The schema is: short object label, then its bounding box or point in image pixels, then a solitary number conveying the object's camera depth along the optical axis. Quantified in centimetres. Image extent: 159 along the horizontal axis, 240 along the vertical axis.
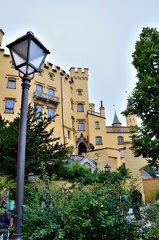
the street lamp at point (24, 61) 320
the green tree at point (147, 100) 1153
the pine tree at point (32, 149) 1266
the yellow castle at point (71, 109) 2602
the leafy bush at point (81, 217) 294
